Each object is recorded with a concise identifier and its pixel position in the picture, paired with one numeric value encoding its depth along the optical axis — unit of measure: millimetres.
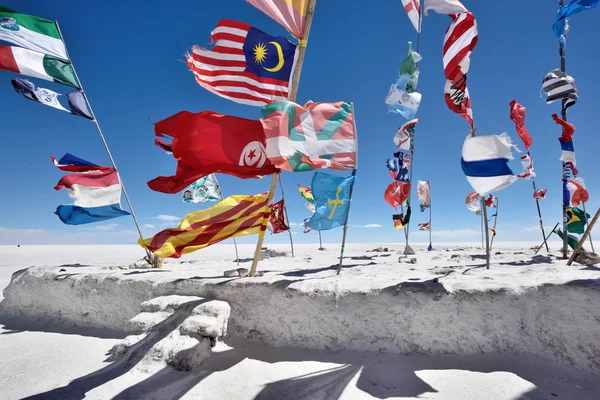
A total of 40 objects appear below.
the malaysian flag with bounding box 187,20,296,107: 4434
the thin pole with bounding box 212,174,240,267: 8752
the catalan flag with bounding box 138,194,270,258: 3990
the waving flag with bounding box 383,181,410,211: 10586
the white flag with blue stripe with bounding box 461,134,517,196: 4055
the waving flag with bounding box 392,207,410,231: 10008
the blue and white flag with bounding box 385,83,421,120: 8672
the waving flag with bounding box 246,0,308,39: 3996
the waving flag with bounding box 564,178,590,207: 6926
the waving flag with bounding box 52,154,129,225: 6293
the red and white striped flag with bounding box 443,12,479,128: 4555
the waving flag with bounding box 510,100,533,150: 7125
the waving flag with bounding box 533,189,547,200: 10719
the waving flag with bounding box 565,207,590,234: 7024
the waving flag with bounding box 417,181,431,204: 17438
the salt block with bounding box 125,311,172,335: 3731
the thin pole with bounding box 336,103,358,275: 4655
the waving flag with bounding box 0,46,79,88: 5543
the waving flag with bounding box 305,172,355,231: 4871
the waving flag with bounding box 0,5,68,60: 5840
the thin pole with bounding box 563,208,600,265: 3955
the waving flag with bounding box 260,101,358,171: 3725
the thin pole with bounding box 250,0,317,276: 4102
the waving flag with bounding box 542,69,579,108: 6012
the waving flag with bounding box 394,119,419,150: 10066
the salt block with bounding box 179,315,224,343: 3355
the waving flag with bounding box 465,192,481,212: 16188
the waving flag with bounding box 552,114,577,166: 6578
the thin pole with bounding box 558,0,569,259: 6477
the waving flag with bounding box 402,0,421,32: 6746
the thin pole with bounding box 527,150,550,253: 10656
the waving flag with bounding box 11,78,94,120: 5929
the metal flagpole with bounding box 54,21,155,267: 6552
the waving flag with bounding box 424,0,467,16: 4676
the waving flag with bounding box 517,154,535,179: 8986
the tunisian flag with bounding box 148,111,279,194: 3971
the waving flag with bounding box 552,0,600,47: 4430
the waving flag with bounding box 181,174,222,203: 9125
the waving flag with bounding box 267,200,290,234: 5753
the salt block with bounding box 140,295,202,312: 4012
